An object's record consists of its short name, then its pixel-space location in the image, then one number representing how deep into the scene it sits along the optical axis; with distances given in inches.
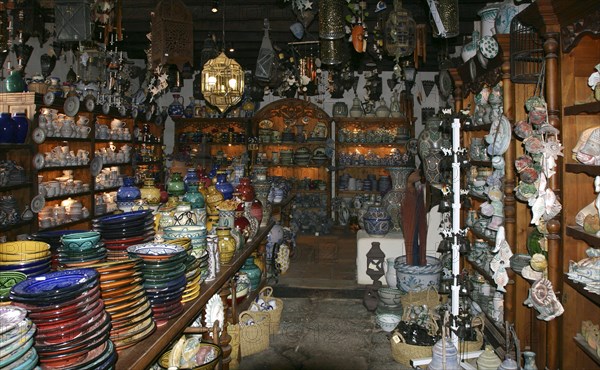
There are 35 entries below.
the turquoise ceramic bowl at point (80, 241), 65.5
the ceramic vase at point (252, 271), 157.5
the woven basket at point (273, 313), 158.0
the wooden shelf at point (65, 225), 209.3
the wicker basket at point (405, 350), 138.3
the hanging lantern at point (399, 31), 137.5
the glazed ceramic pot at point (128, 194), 108.2
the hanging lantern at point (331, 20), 131.2
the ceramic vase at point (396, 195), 221.6
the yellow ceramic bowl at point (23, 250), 63.6
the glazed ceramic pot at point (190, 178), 123.5
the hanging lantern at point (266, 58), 174.4
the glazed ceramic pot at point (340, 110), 331.0
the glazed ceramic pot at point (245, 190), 150.2
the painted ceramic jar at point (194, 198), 112.0
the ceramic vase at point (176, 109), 337.1
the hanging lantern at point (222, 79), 151.9
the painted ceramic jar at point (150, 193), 110.7
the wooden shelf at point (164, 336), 61.6
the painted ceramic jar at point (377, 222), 208.4
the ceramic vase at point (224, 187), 142.5
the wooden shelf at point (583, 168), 91.7
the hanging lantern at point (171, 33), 130.9
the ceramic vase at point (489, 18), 145.8
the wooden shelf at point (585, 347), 92.9
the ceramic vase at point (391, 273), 183.6
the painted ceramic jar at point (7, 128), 180.4
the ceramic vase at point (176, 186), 118.2
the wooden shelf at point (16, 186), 182.9
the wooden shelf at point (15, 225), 178.4
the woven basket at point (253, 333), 143.0
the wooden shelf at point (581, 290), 89.7
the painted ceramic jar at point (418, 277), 169.3
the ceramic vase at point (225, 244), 113.0
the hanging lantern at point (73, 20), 140.4
